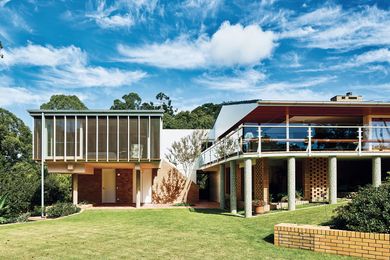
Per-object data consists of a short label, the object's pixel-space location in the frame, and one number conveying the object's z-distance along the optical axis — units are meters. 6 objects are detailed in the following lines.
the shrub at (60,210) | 21.66
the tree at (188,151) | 28.58
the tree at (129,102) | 74.38
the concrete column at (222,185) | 21.81
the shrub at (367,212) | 8.30
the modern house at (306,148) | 16.20
